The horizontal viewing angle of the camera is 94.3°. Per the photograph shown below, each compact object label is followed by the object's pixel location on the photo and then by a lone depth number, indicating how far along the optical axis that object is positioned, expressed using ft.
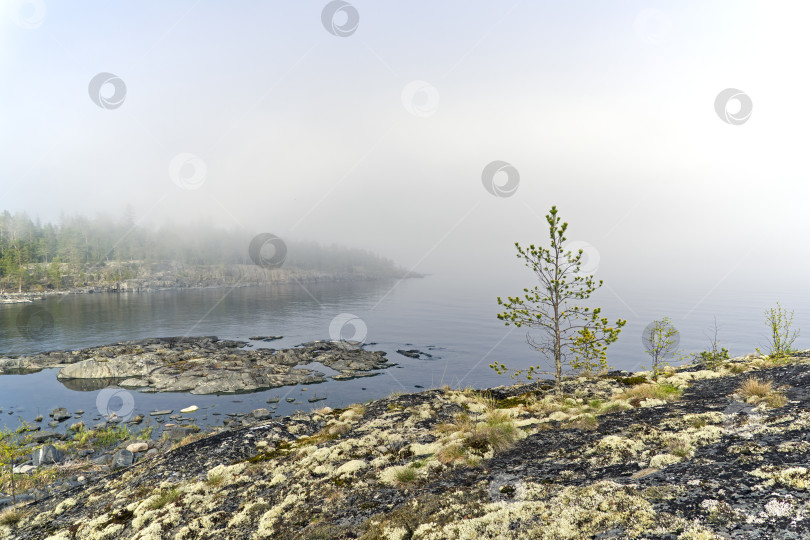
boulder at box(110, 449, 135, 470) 75.64
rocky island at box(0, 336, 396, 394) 164.25
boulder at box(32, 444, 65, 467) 80.43
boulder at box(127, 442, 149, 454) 85.58
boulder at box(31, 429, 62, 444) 101.08
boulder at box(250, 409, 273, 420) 125.49
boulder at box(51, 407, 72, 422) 121.70
